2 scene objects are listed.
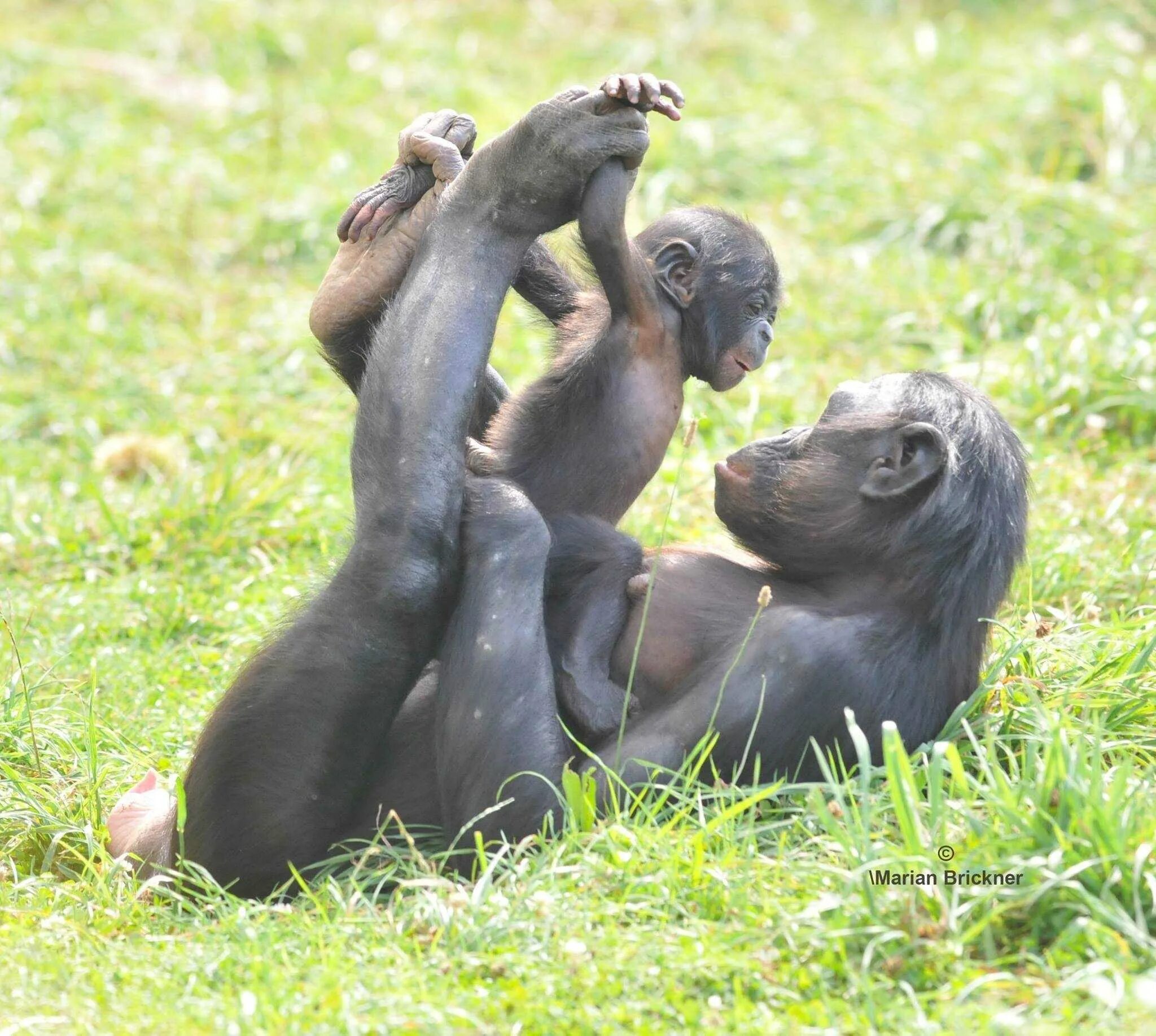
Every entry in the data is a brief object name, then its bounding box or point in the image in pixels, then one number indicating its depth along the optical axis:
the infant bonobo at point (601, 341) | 7.79
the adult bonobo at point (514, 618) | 7.06
